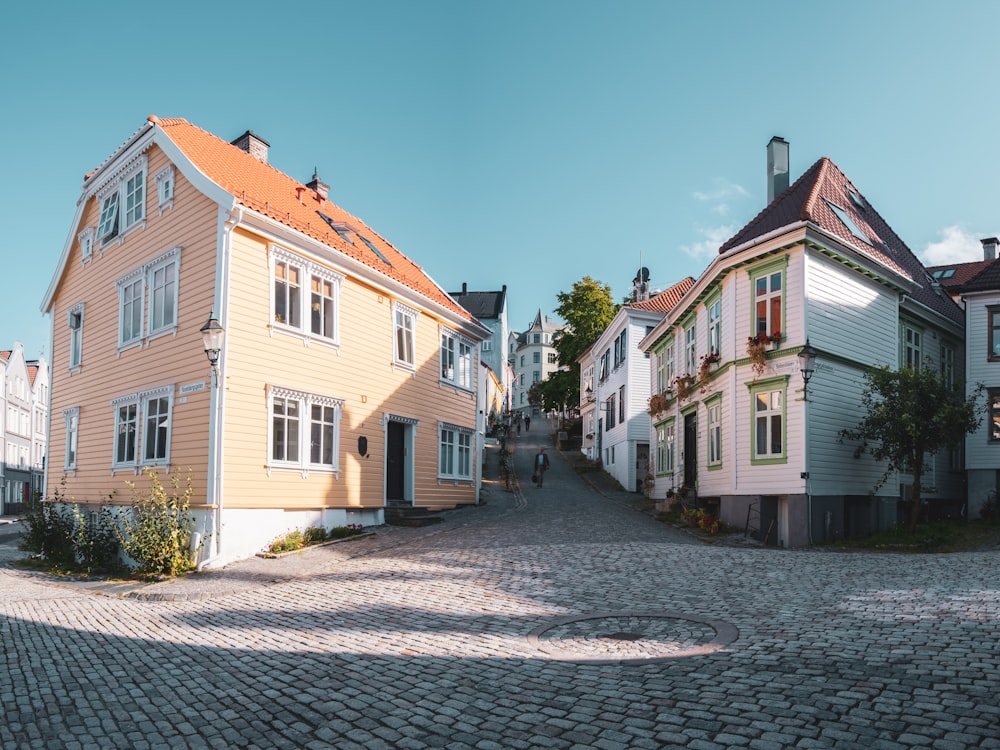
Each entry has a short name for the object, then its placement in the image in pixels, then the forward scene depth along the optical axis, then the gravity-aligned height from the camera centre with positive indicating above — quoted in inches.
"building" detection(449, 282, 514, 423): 3120.1 +469.4
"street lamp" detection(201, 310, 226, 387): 653.9 +80.8
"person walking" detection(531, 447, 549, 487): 1391.5 -45.3
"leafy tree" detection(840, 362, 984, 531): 753.0 +22.9
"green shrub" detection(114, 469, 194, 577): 639.8 -78.3
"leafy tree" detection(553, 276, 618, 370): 2103.8 +332.0
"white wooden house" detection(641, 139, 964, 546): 768.9 +88.3
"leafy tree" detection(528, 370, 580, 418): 2206.0 +137.9
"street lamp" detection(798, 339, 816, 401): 725.3 +72.3
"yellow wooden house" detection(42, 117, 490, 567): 715.4 +85.6
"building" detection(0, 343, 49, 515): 2194.9 +20.2
